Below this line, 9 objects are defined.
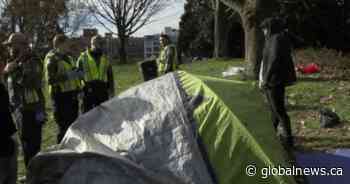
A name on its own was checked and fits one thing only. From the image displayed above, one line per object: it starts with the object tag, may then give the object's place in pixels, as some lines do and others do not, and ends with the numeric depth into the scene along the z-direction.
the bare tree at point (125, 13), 48.41
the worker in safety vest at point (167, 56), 11.27
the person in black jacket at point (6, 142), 5.16
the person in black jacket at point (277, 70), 7.70
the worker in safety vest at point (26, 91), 6.31
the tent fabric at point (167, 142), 5.01
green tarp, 5.06
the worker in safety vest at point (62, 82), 8.14
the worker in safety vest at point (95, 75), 9.48
